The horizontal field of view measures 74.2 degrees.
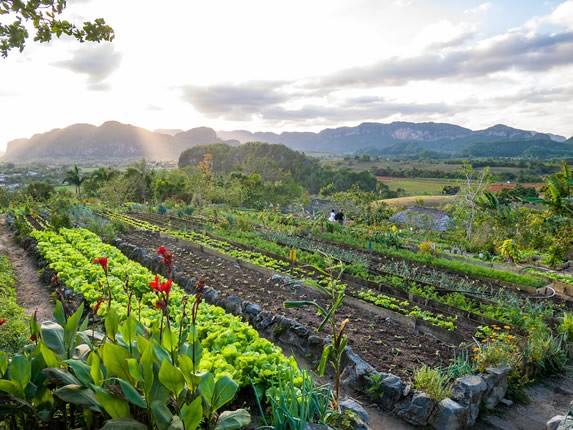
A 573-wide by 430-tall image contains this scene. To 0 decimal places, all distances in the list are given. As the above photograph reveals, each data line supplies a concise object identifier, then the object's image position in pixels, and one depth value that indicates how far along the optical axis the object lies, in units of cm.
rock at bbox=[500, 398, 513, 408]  491
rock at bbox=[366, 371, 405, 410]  457
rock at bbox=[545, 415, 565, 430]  412
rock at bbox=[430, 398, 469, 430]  423
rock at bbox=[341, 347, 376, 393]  489
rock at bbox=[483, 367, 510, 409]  477
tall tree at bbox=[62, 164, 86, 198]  3334
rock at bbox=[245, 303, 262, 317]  667
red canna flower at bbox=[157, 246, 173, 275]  226
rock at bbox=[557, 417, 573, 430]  371
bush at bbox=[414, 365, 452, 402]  441
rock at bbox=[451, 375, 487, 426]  443
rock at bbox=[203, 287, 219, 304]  725
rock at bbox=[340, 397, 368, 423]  354
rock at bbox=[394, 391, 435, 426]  433
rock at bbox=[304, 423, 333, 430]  272
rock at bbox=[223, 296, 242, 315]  688
